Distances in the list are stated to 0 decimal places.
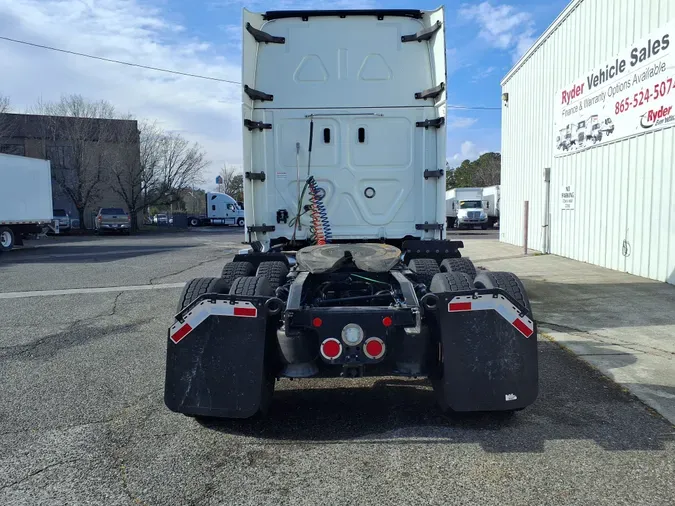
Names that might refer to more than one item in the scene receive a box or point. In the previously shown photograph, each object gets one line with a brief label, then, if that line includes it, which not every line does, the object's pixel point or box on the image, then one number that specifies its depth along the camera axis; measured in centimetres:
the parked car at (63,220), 3781
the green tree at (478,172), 6492
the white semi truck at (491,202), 3759
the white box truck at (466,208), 3706
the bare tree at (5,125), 3441
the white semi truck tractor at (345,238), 379
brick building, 3878
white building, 988
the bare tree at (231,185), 7550
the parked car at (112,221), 3625
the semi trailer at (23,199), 2150
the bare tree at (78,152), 3872
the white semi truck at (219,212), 5044
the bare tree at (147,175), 4153
